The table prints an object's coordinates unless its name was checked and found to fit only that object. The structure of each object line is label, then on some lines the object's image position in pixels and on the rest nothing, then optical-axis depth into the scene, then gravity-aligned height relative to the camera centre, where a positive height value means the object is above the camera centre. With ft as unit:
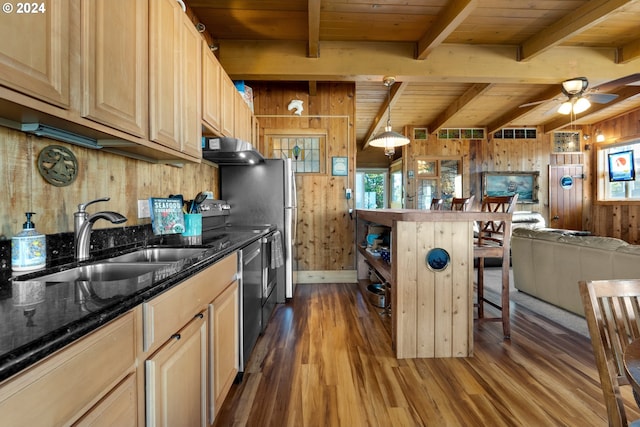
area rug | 8.38 -3.28
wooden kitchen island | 6.83 -1.82
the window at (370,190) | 31.04 +2.50
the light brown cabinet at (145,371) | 1.68 -1.31
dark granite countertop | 1.60 -0.72
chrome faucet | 4.02 -0.22
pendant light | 11.59 +3.07
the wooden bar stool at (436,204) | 13.71 +0.41
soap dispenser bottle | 3.28 -0.41
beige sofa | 7.76 -1.58
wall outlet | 5.72 +0.09
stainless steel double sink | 3.53 -0.77
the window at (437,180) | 22.90 +2.62
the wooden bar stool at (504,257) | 7.54 -1.21
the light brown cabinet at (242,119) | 9.30 +3.32
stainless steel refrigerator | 10.38 +0.72
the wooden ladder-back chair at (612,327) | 2.70 -1.19
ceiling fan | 9.84 +4.52
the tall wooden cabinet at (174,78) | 4.64 +2.51
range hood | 7.60 +1.78
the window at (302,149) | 13.53 +3.05
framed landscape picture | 22.74 +2.25
